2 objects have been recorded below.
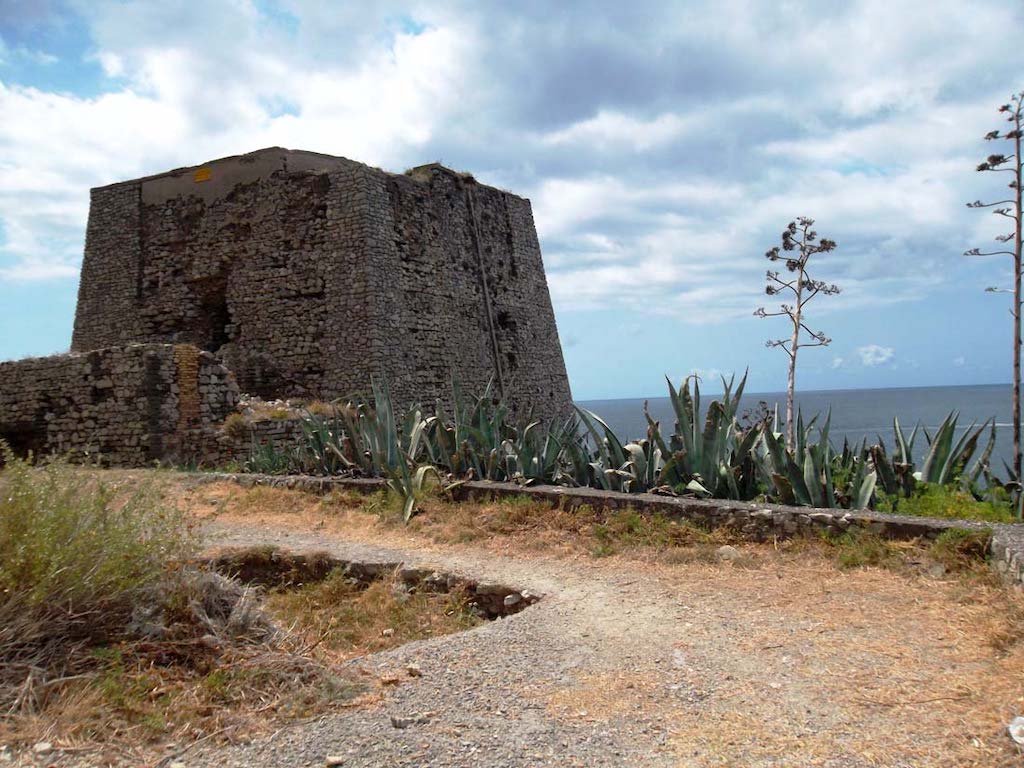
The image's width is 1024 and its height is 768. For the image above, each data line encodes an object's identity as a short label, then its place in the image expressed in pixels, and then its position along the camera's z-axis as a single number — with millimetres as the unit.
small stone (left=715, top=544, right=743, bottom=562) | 4656
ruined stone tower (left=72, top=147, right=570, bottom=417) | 14555
